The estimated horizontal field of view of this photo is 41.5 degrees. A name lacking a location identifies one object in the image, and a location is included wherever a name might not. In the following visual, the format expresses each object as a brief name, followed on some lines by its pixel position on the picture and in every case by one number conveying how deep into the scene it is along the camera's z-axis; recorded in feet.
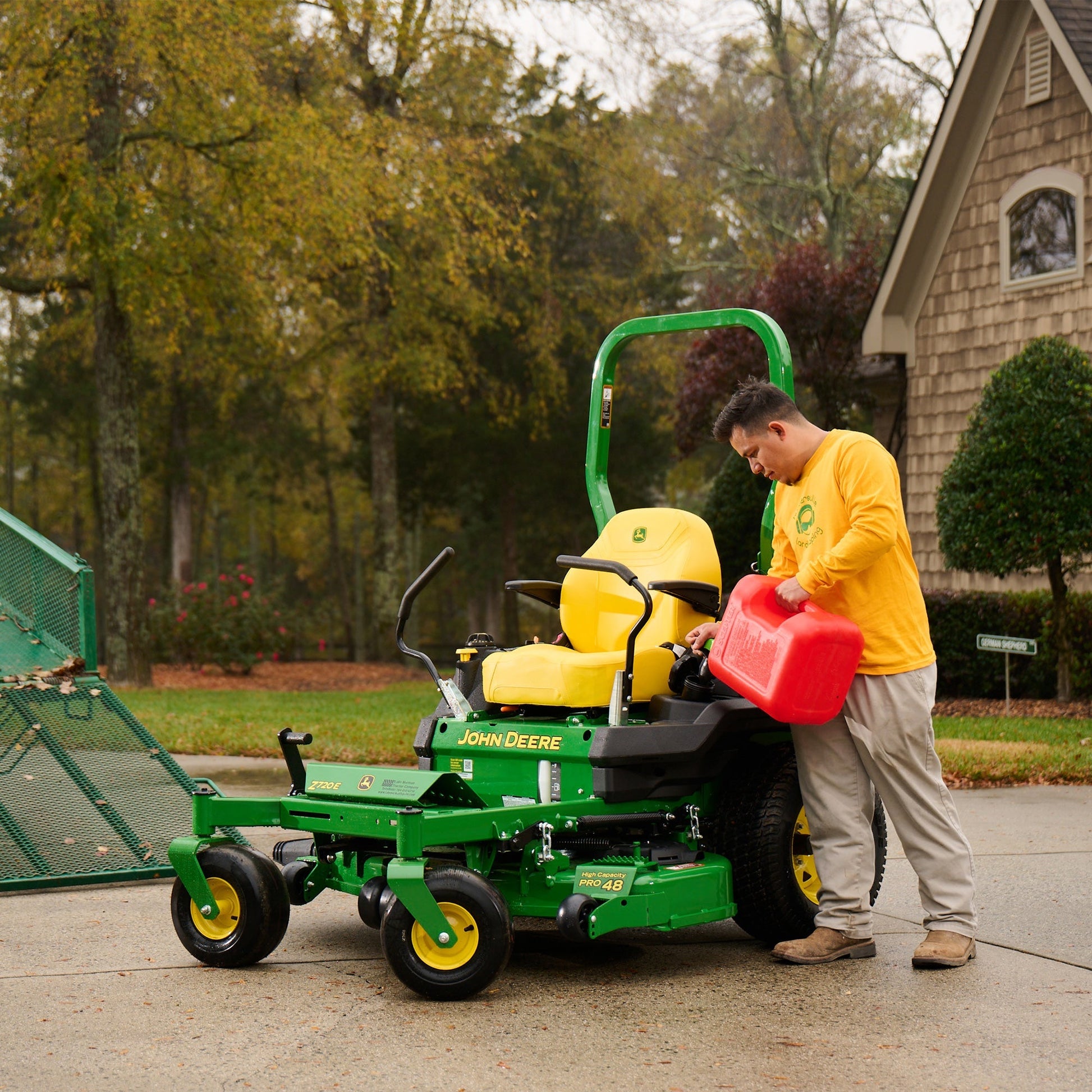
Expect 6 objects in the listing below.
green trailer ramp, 22.13
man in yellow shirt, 16.65
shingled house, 53.36
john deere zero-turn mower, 15.46
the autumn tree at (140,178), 50.44
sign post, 40.55
